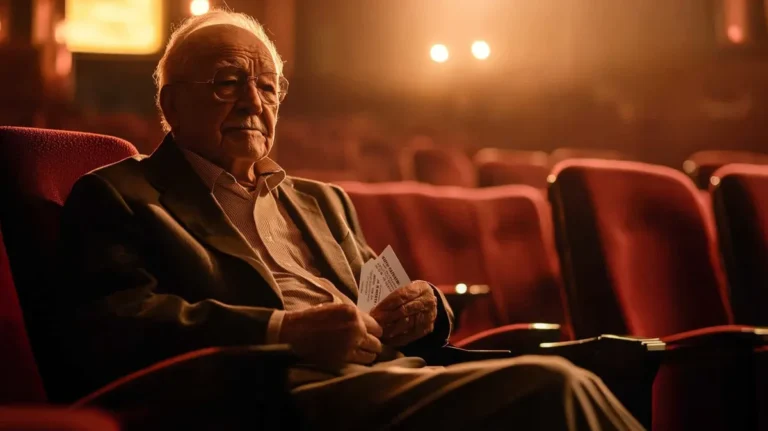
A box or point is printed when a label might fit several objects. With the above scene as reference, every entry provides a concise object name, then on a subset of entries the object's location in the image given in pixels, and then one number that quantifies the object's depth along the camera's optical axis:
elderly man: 1.07
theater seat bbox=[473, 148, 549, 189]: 3.81
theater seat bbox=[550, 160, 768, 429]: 1.56
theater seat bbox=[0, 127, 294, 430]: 0.91
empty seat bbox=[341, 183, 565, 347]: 2.06
